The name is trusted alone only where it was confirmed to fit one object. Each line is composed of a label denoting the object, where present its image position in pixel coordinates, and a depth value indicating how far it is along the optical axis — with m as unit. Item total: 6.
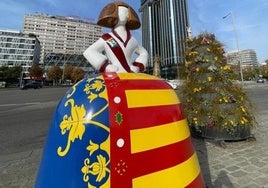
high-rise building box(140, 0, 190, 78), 79.81
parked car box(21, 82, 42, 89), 41.03
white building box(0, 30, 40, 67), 95.94
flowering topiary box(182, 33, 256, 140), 4.46
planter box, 4.49
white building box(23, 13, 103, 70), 122.75
